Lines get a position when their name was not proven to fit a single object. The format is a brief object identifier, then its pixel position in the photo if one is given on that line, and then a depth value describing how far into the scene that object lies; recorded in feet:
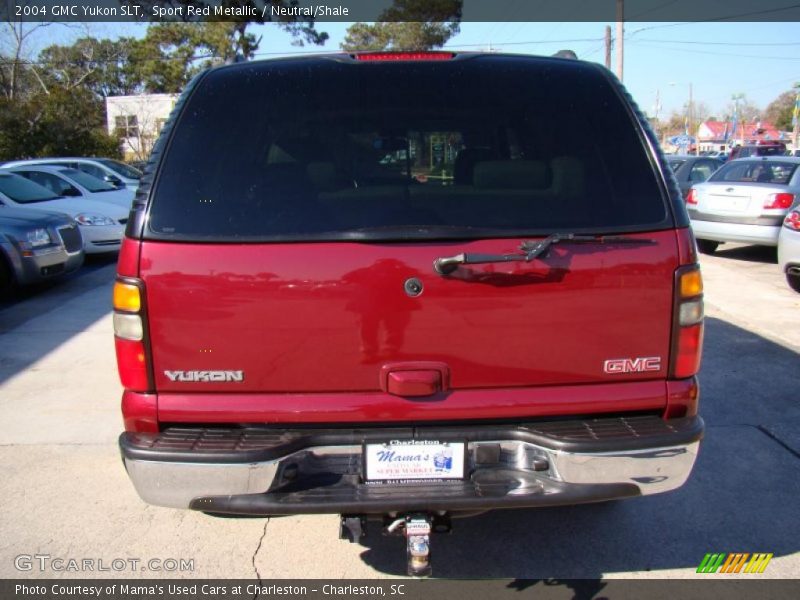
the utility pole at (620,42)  84.07
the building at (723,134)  226.89
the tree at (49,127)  77.15
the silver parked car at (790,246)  24.95
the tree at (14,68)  91.09
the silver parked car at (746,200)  31.55
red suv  7.51
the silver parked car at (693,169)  44.21
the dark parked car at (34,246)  25.67
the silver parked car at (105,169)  48.08
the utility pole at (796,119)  168.49
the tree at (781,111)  256.75
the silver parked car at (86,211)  34.06
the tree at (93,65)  123.54
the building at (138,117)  122.08
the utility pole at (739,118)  228.84
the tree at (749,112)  330.75
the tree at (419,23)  115.24
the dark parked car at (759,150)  76.76
